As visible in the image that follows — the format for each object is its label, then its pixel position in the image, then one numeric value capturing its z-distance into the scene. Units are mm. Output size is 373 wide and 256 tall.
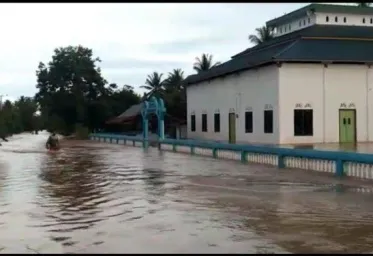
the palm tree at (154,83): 85625
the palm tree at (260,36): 68450
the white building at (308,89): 33250
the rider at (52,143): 38200
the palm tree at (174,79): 84250
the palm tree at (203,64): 77875
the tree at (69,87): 79000
